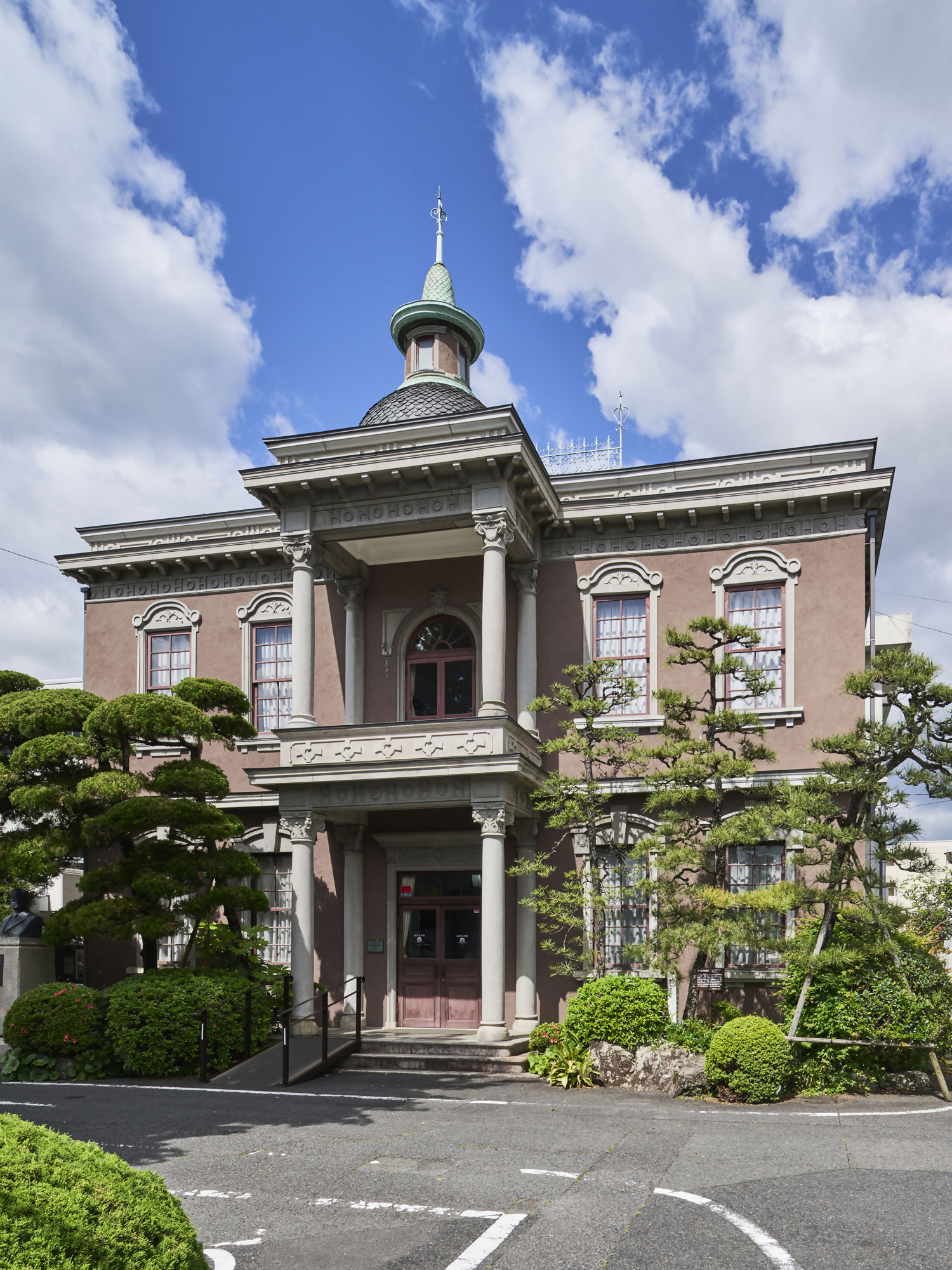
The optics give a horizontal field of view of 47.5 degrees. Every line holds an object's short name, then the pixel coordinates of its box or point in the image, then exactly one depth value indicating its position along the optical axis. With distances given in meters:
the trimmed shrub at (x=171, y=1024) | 15.27
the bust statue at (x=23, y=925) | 18.31
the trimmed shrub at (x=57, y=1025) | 15.48
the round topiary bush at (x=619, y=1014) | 14.56
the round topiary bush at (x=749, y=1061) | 12.73
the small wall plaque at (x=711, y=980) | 14.92
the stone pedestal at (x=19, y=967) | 18.02
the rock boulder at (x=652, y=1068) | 13.38
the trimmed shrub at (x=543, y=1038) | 15.41
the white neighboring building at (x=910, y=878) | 14.11
